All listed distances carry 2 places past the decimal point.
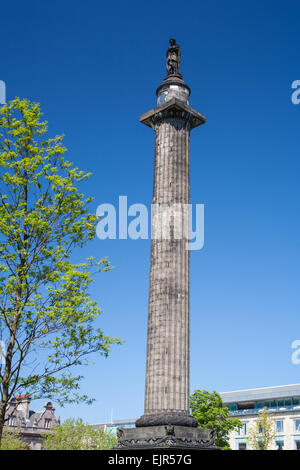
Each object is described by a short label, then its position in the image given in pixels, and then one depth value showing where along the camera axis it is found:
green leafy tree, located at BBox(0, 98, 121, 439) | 21.56
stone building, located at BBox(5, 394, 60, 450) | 86.12
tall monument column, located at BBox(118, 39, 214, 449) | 29.47
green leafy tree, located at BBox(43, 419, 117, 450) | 69.06
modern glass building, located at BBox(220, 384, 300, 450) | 76.81
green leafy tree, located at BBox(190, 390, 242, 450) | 62.53
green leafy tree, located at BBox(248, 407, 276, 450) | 70.00
